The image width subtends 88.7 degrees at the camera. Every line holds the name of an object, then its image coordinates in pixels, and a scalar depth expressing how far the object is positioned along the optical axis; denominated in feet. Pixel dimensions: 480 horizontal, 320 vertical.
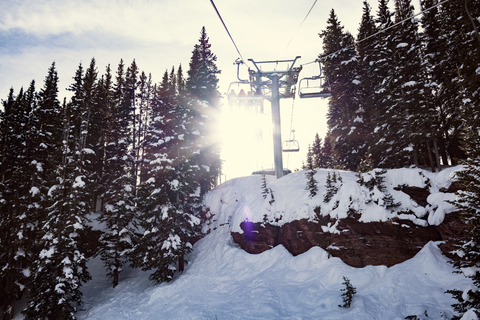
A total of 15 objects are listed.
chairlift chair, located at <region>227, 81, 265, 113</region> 63.14
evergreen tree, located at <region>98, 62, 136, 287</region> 62.90
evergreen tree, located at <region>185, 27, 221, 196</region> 76.13
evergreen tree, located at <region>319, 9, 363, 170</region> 77.56
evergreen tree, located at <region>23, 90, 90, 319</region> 46.60
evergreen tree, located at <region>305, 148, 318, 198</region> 49.96
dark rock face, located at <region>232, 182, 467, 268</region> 34.51
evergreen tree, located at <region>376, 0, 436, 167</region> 64.95
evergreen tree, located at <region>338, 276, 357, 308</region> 31.30
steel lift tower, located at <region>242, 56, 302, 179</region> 65.77
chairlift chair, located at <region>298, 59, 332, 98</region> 61.05
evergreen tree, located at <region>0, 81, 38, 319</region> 57.21
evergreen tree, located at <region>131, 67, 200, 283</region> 54.08
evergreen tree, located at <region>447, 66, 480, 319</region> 22.47
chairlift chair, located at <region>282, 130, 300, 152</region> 67.42
